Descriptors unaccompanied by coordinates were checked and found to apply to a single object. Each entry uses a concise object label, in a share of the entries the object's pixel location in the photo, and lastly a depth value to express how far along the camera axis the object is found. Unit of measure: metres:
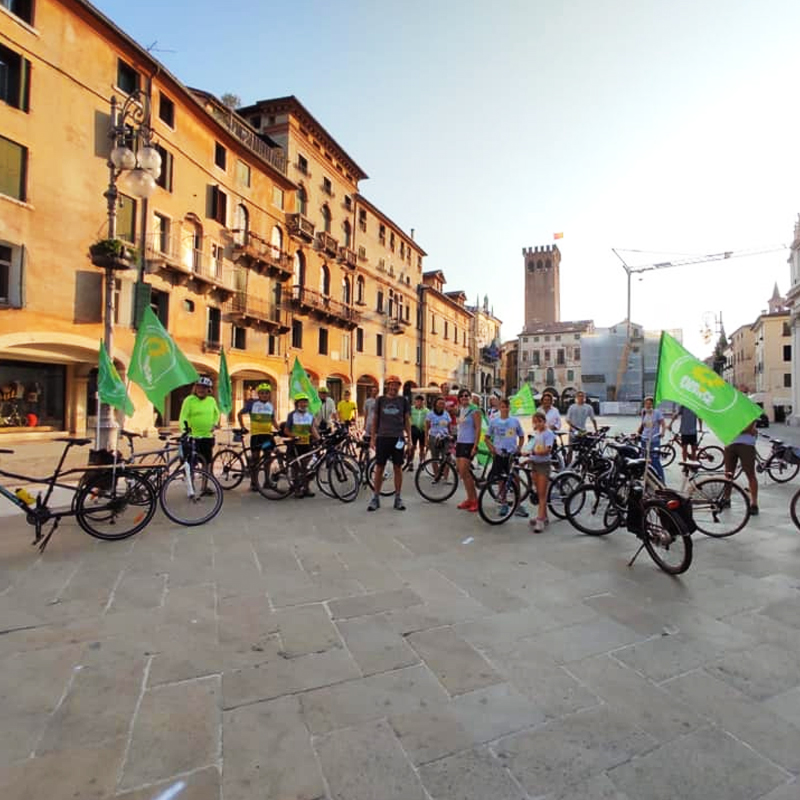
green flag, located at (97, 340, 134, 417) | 6.78
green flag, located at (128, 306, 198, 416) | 6.28
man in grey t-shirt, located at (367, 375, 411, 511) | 6.88
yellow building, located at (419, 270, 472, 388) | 43.53
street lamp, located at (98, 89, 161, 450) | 8.06
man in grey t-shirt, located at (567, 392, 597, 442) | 10.29
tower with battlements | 96.19
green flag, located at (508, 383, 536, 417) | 12.08
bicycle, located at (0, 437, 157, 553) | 4.72
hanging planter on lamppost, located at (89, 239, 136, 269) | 13.57
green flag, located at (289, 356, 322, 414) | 10.90
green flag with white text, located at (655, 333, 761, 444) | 4.92
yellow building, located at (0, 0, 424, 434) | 14.15
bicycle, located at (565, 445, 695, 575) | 4.35
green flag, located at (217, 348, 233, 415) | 11.11
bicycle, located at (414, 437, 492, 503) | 7.62
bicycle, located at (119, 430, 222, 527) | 5.84
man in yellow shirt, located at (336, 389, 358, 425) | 13.01
